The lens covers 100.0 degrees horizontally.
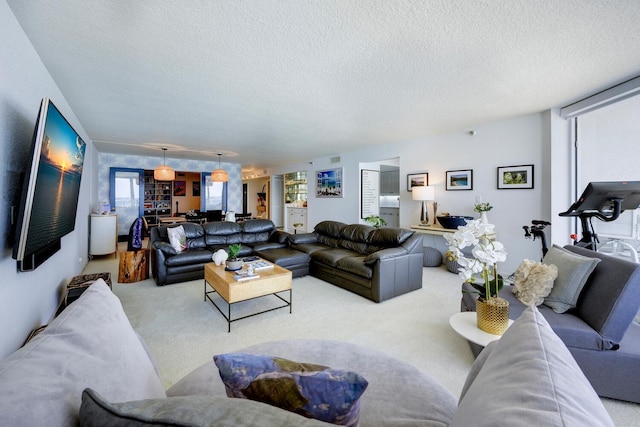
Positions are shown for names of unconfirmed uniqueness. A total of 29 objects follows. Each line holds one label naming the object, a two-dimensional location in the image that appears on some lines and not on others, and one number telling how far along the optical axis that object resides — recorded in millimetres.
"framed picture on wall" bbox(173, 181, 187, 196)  10602
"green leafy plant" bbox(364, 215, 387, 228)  6094
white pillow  4143
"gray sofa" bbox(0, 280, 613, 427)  490
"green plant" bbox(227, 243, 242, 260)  3135
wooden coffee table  2671
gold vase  1731
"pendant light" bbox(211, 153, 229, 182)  6688
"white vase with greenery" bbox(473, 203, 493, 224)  4195
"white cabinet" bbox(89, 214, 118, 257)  5371
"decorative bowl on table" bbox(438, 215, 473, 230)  4383
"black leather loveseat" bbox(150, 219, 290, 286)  3885
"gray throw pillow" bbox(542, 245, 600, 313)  1912
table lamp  4875
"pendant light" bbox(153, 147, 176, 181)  6047
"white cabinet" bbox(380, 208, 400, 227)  7352
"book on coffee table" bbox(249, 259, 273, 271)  3176
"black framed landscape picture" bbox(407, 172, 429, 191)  5254
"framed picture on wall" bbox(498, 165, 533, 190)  4012
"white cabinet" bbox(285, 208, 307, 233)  8719
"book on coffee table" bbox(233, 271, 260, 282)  2768
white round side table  1690
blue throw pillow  641
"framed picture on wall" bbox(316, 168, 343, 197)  7164
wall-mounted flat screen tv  1462
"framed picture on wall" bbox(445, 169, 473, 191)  4645
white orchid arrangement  1640
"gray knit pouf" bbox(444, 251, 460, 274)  4414
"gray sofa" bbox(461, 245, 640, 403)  1613
